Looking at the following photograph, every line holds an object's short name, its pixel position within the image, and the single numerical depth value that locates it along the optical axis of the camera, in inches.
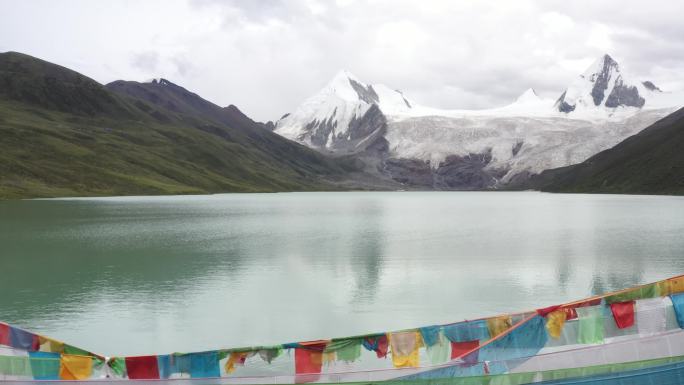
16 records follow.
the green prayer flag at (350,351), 665.0
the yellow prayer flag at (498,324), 678.5
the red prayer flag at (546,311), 666.8
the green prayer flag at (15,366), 662.5
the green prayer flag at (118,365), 665.6
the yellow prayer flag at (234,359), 679.9
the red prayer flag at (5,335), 724.7
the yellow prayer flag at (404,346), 677.3
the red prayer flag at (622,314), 682.8
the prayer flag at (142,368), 655.1
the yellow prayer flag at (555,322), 672.4
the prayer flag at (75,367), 673.0
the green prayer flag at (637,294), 684.7
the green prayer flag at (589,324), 681.6
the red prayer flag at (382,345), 671.1
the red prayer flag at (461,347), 681.4
